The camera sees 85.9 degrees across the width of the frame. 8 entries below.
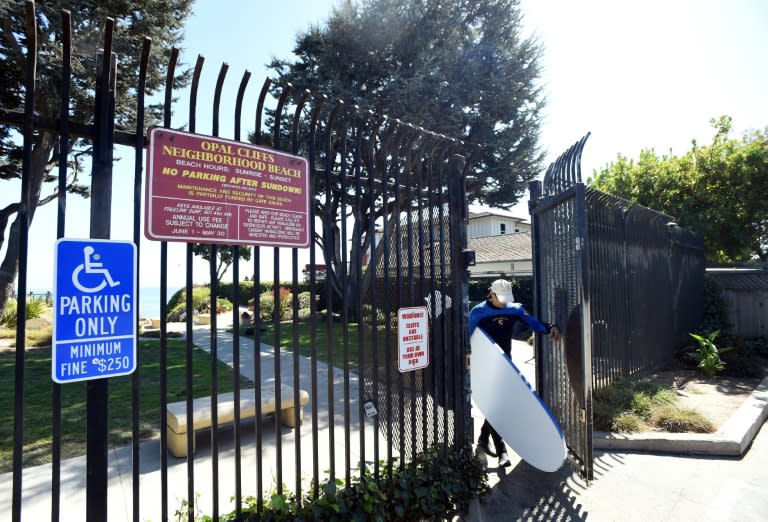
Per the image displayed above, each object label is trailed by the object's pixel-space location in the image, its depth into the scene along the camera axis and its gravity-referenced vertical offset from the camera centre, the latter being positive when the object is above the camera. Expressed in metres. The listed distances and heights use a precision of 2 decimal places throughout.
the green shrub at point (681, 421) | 4.70 -1.76
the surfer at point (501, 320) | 4.11 -0.48
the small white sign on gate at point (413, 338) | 3.20 -0.51
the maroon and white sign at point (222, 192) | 2.15 +0.48
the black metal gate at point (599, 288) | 3.82 -0.26
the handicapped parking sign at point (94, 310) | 1.83 -0.15
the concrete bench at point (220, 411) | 4.18 -1.46
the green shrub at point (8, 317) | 14.38 -1.39
